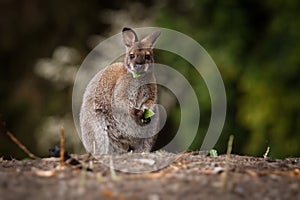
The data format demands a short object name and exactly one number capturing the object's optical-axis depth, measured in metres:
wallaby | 9.63
